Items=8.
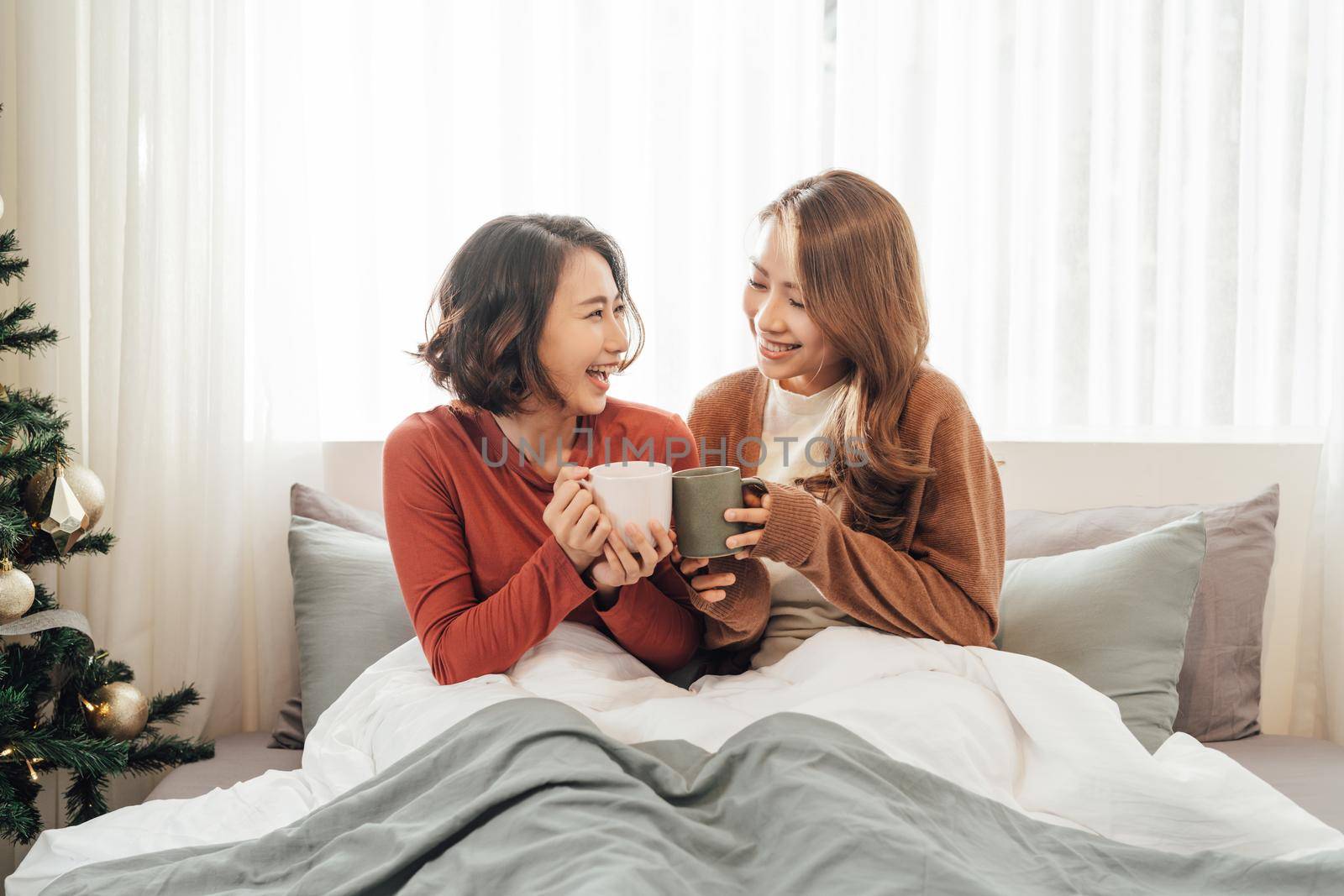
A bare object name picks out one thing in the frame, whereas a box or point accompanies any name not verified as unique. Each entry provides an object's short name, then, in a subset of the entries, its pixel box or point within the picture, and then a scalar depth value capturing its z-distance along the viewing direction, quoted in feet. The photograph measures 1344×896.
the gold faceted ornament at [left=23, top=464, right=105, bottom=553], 5.43
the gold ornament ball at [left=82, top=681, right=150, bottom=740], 5.68
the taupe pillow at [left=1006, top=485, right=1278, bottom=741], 5.94
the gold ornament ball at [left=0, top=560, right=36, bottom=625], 5.28
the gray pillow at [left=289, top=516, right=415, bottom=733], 5.83
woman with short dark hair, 4.53
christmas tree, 5.31
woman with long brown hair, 4.68
